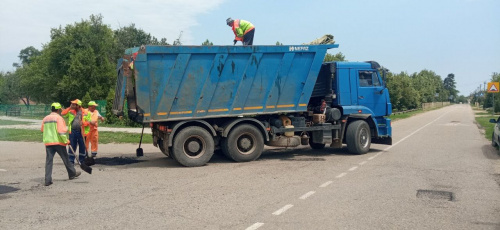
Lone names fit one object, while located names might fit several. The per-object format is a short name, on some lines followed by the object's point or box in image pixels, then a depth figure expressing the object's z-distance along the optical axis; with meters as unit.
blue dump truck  10.25
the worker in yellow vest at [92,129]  11.15
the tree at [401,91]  43.44
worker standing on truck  12.04
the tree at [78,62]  39.62
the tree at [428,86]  65.91
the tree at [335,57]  32.72
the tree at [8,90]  63.98
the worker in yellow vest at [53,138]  8.29
